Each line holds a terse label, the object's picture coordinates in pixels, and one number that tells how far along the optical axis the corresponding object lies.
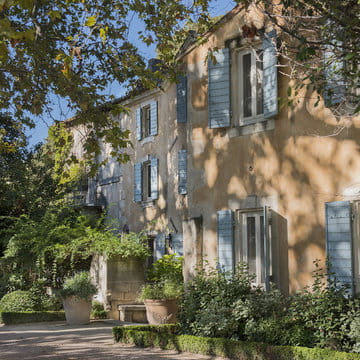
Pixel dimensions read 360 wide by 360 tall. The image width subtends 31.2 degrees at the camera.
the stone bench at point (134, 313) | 15.80
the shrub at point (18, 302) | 17.75
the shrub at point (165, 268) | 17.00
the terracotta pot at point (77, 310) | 15.57
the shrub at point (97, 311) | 17.00
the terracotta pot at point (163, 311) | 13.67
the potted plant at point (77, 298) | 15.41
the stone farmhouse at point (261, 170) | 10.52
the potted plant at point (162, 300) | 13.69
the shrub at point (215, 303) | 10.69
